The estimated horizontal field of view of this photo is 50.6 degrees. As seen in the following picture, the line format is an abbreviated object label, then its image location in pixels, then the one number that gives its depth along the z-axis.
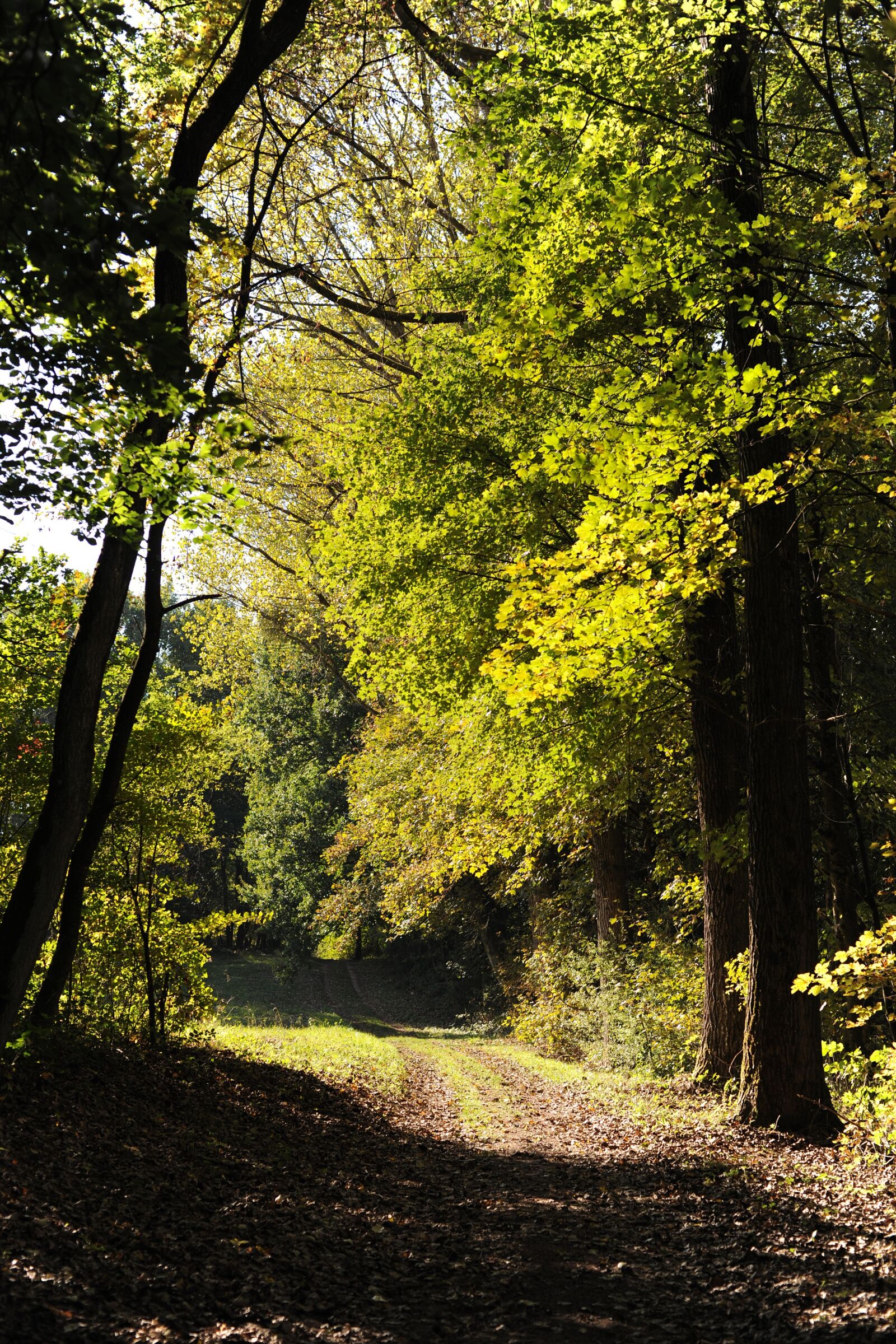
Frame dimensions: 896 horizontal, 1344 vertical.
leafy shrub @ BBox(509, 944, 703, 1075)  14.55
